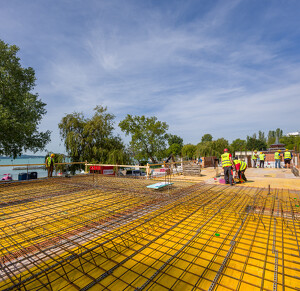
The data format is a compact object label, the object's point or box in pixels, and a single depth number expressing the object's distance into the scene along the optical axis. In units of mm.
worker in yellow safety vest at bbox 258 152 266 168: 15364
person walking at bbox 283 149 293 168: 13707
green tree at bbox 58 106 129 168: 17938
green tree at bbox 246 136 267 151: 84062
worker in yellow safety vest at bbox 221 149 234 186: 7668
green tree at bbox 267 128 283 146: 112375
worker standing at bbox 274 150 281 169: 14484
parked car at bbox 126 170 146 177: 21203
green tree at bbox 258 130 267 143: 114250
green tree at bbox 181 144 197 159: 43531
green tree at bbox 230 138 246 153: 76400
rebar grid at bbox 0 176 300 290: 2129
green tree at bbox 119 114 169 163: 33562
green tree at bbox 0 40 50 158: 11023
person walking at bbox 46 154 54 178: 10392
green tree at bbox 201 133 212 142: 86500
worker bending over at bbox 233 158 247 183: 8211
